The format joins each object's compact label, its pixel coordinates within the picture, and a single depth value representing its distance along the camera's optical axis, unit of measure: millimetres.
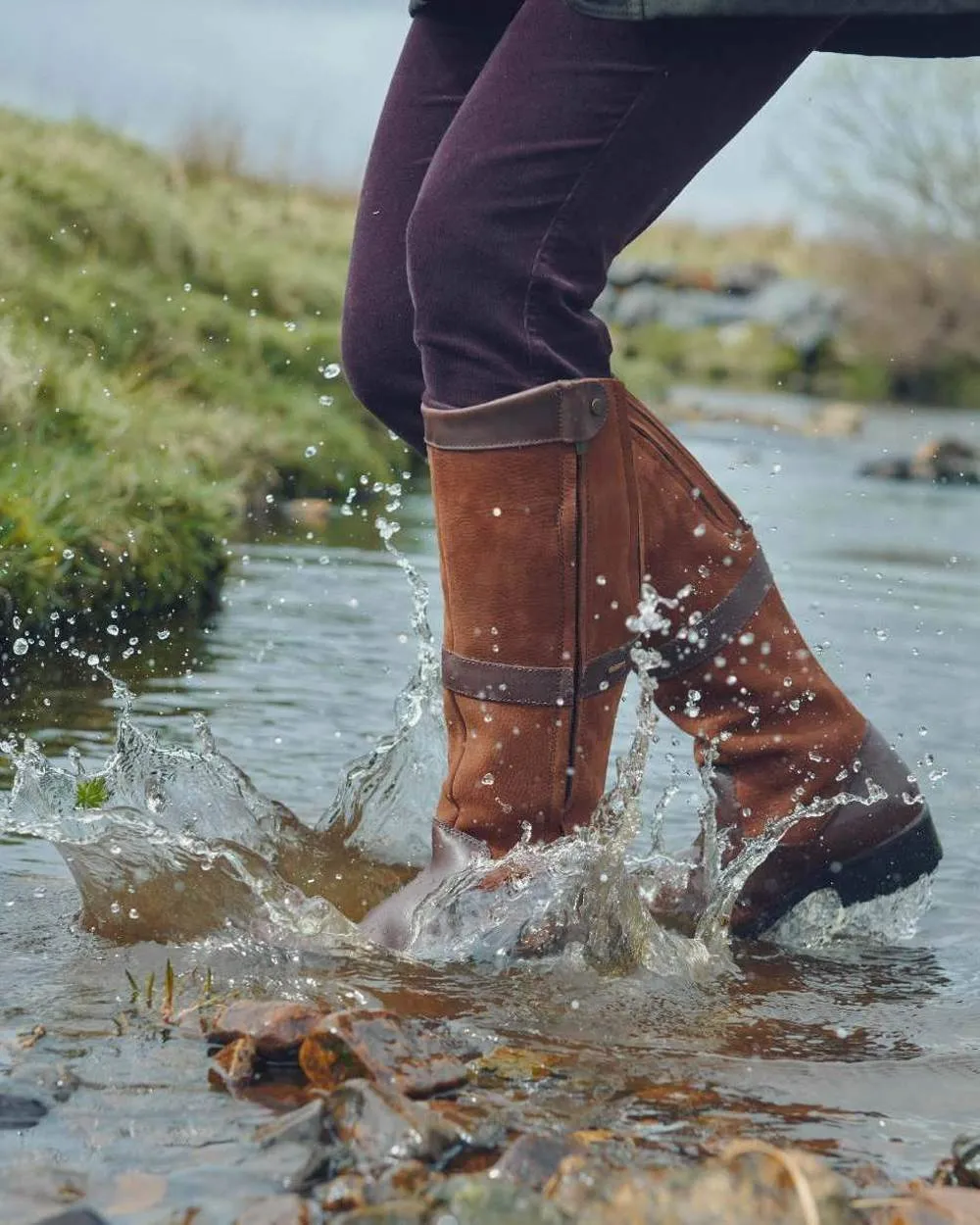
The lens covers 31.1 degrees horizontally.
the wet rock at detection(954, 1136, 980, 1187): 1699
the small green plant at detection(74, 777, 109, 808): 2861
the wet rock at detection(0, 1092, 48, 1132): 1703
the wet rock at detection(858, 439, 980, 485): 14961
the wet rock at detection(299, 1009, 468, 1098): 1787
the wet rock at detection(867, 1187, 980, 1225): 1524
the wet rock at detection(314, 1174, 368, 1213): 1535
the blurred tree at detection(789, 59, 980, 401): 29906
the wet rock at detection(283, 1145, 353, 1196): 1587
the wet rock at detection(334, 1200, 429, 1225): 1468
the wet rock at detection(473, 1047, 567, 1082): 1910
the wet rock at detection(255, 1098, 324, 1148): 1668
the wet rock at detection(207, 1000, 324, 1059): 1856
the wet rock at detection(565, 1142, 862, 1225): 1470
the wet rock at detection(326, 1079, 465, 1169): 1616
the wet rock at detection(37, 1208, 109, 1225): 1455
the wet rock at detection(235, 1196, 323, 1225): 1512
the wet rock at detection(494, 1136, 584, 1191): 1556
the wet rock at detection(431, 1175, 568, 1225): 1457
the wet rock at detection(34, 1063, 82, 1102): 1773
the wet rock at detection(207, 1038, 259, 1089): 1822
